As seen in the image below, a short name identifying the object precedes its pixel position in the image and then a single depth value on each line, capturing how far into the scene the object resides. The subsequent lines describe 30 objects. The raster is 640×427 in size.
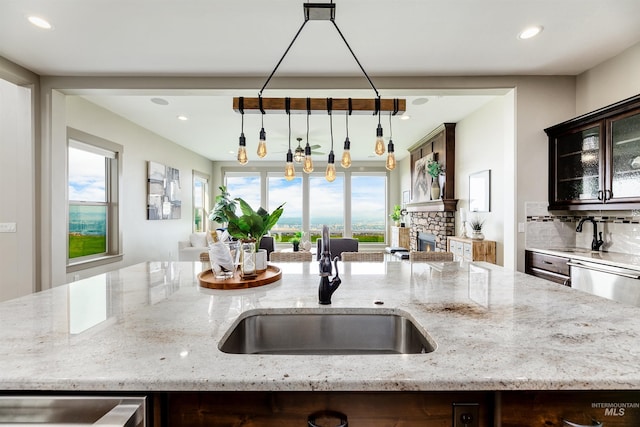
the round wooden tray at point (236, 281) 1.53
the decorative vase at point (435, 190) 5.42
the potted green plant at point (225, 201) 6.66
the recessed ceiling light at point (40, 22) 2.32
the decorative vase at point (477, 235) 4.11
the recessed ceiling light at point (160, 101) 4.00
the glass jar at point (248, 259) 1.63
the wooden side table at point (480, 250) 3.92
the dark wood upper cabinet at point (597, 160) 2.47
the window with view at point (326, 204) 8.86
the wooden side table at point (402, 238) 7.49
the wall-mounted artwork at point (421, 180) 5.81
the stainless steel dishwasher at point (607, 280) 2.19
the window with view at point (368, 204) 8.86
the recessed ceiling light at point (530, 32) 2.43
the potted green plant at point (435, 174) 5.29
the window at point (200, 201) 7.65
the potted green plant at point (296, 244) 5.29
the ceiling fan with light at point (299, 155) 4.76
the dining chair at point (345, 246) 4.53
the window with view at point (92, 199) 4.09
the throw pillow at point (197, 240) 6.20
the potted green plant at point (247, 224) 1.76
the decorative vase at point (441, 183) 5.27
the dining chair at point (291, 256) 3.05
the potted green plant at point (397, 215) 8.05
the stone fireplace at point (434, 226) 5.14
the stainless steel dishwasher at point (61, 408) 0.71
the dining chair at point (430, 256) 2.76
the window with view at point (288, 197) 8.91
